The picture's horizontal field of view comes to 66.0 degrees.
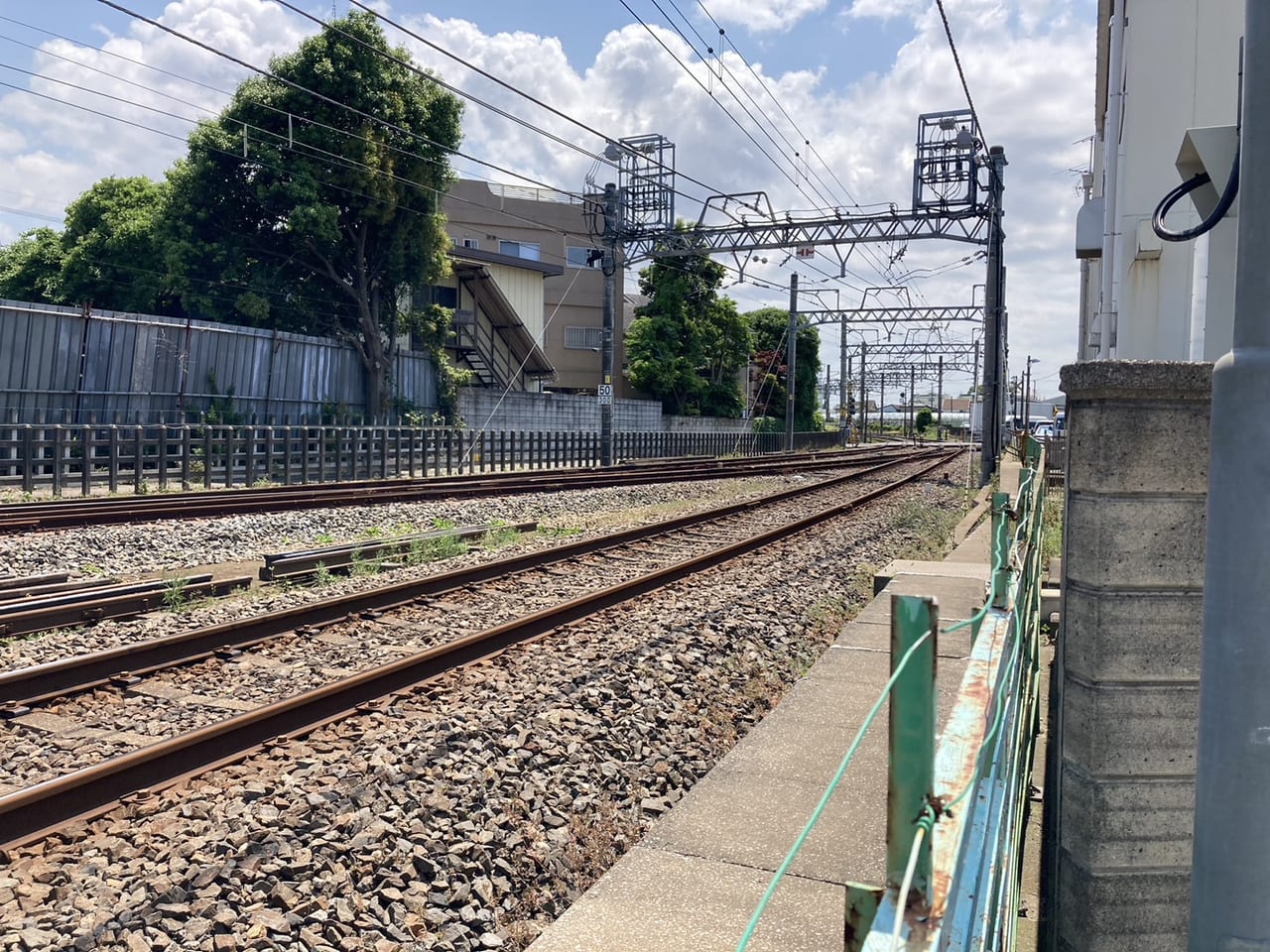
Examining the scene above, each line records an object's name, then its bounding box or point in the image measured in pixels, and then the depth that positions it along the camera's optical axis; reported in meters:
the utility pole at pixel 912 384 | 89.34
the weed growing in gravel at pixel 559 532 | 13.70
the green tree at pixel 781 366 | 59.22
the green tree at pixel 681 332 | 46.41
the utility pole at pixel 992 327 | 25.19
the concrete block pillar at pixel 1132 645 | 2.98
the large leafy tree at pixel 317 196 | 28.27
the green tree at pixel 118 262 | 31.14
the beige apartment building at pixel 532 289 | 38.03
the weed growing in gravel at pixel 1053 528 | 10.92
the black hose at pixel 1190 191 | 2.43
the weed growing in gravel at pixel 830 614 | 8.67
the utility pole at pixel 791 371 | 41.44
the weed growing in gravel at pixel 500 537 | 12.58
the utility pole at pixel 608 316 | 29.30
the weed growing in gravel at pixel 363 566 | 10.29
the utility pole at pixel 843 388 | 57.71
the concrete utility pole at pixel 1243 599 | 1.86
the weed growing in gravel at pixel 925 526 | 13.19
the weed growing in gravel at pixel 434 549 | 11.33
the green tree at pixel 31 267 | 36.47
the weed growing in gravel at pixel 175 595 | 8.43
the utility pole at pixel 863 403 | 66.56
